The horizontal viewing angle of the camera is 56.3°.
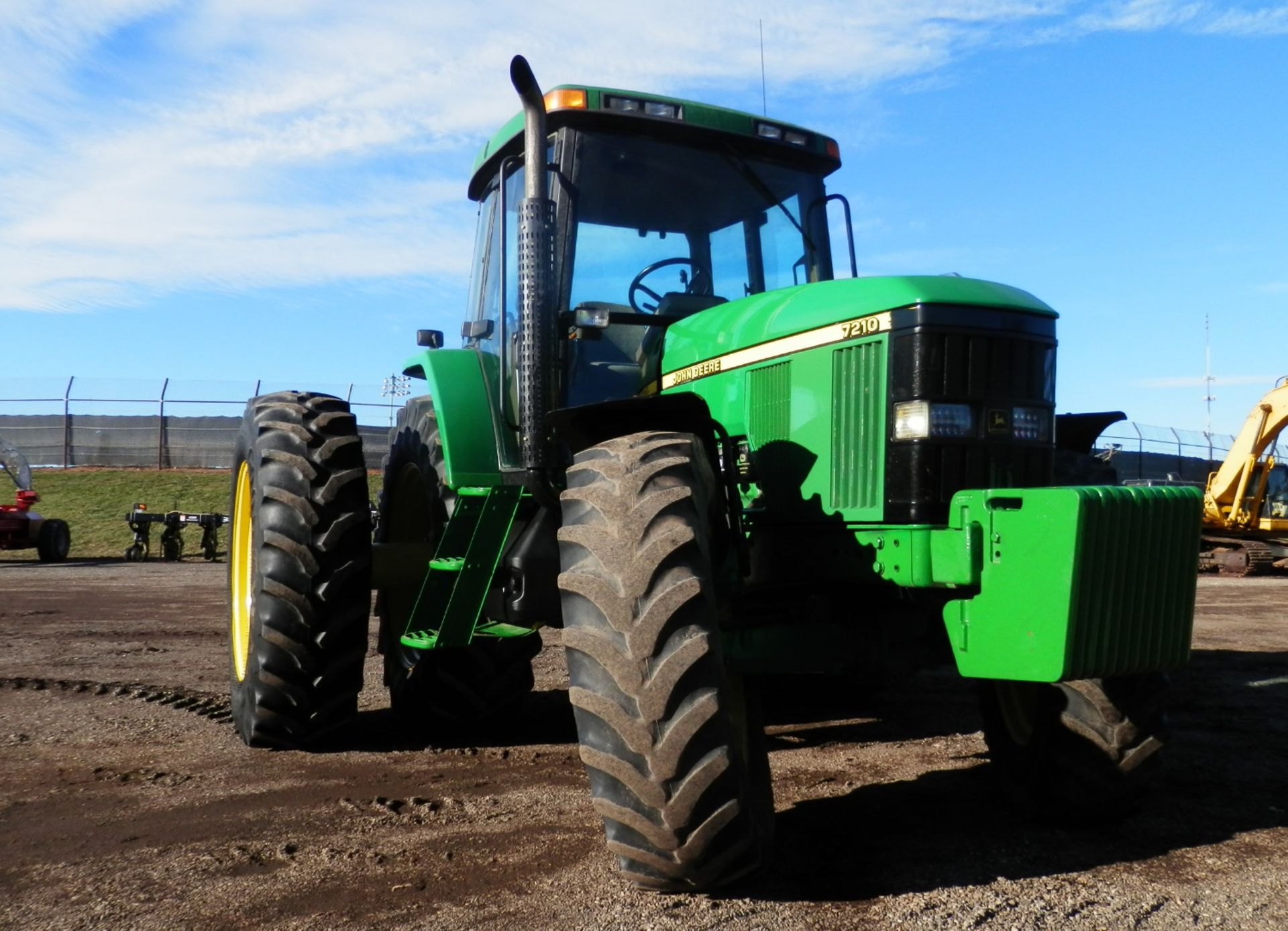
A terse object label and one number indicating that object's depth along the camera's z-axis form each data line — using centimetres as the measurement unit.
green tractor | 341
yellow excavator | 2036
